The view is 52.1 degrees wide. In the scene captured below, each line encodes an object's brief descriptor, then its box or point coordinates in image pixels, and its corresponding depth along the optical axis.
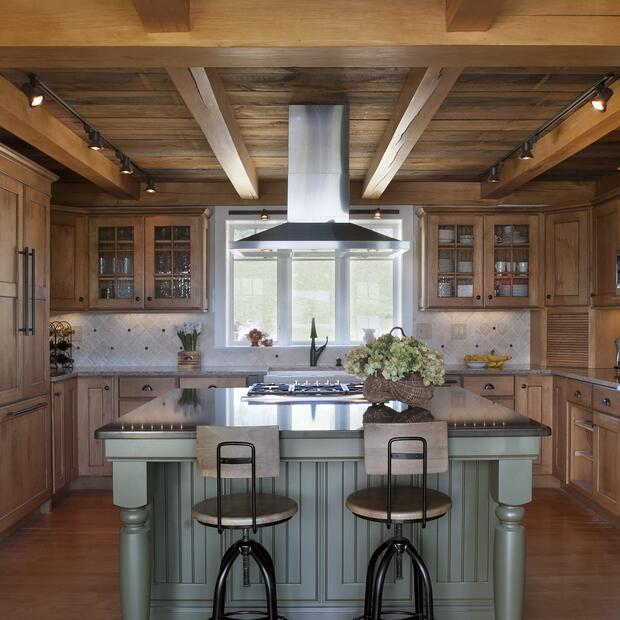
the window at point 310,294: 5.90
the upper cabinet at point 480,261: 5.53
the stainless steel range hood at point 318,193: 3.76
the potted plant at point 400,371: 2.79
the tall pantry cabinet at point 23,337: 3.88
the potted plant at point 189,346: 5.57
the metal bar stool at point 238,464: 2.34
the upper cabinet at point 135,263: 5.44
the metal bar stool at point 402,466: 2.36
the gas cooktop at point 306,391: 3.31
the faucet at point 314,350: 5.67
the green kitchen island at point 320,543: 2.89
